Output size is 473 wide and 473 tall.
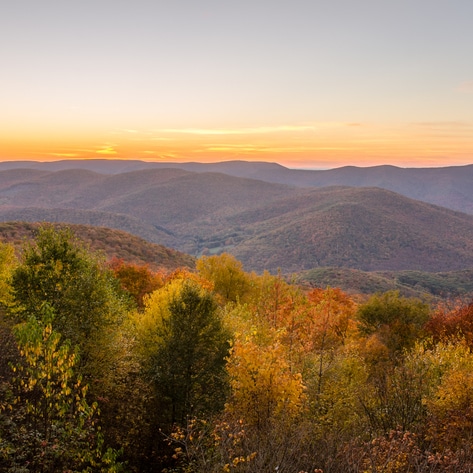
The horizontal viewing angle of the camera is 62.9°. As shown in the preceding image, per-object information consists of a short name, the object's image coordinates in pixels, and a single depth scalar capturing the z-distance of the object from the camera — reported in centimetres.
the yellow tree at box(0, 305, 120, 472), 1030
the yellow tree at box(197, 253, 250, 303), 5481
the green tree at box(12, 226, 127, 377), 1950
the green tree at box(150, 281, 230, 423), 2011
